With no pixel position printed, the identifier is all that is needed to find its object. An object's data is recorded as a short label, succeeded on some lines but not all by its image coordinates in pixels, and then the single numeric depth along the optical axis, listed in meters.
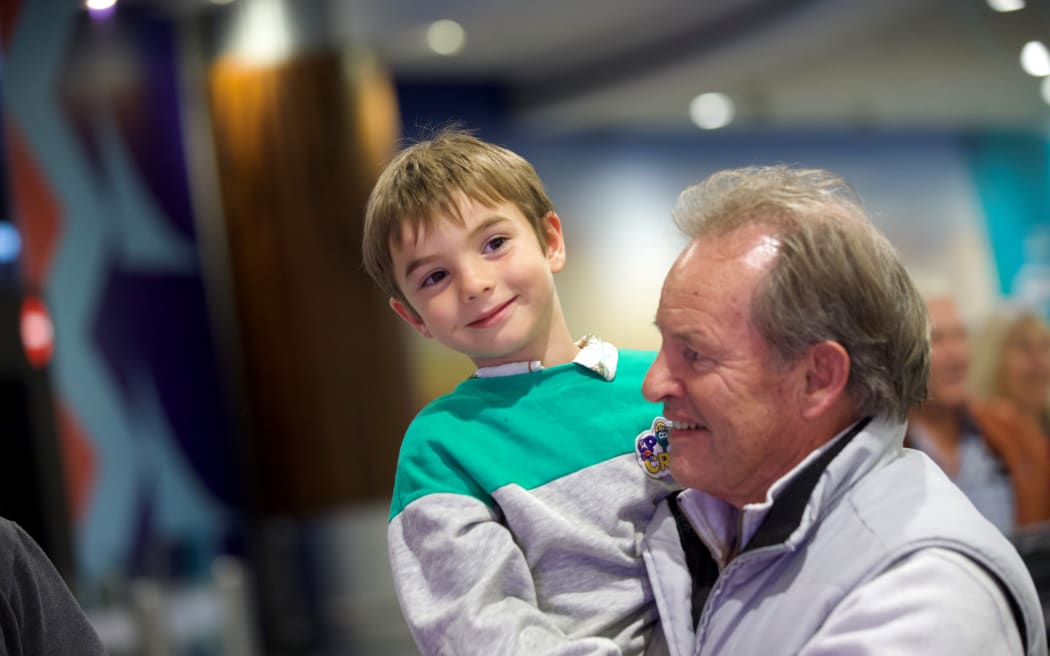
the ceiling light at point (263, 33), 6.10
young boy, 1.34
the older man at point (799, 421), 1.27
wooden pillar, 6.00
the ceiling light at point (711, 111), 5.33
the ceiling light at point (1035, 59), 4.58
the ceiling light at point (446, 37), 5.87
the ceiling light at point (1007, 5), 4.57
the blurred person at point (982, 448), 4.29
